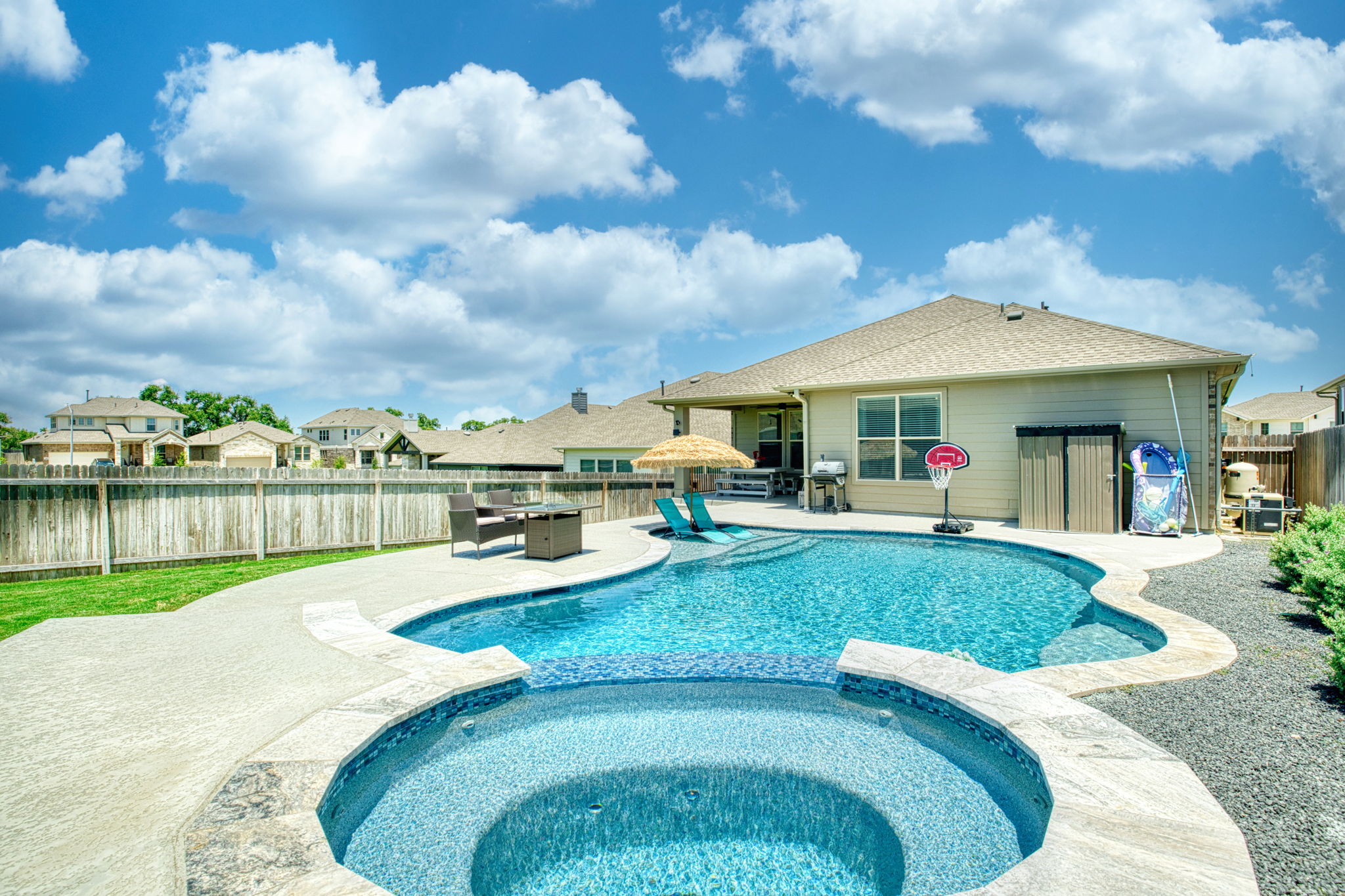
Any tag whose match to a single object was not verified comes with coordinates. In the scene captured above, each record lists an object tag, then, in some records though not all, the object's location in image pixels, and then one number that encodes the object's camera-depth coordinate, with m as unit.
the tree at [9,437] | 55.97
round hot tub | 2.46
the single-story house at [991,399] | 10.48
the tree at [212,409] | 64.00
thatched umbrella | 11.15
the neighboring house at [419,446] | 36.81
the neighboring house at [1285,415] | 41.31
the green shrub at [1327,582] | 4.67
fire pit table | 8.49
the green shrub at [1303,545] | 5.81
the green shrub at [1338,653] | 3.40
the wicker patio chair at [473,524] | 8.66
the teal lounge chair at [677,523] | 10.81
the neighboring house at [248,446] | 51.59
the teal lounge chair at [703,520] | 11.20
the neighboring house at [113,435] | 45.81
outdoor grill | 13.54
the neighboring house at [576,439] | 27.27
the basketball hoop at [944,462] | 11.38
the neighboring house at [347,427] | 63.75
